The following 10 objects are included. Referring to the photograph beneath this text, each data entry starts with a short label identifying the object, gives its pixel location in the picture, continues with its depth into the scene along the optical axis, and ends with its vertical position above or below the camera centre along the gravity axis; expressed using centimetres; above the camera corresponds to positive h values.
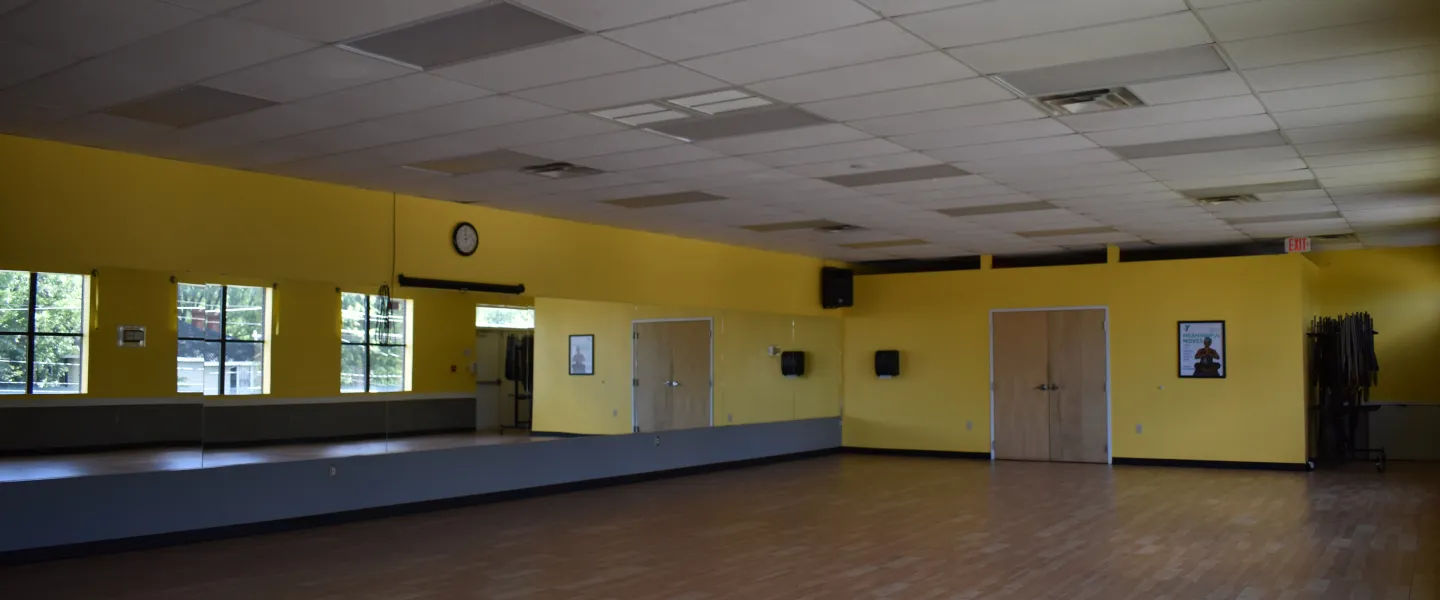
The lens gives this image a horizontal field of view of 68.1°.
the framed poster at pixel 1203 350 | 1223 +7
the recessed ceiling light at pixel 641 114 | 588 +135
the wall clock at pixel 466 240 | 906 +98
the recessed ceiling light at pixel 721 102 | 559 +136
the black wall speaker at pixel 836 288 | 1402 +88
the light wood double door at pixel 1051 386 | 1295 -38
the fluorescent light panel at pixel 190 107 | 552 +133
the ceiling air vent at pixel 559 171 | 757 +132
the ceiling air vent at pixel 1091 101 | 561 +137
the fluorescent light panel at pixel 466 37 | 432 +135
